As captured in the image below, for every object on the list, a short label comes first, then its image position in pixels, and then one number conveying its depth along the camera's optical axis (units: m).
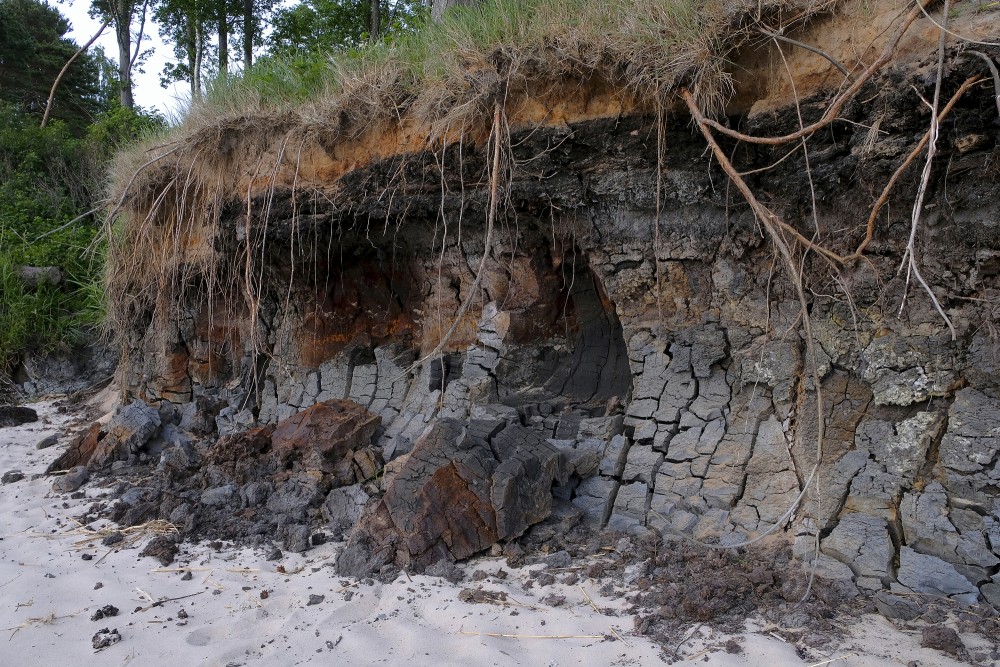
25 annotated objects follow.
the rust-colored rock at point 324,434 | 3.77
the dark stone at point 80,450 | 4.46
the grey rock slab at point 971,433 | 2.34
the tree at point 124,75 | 10.95
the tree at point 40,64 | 10.09
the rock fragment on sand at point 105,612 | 2.57
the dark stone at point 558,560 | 2.76
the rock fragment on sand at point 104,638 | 2.37
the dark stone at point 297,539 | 3.12
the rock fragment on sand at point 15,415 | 5.82
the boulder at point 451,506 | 2.84
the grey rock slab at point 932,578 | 2.30
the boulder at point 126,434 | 4.52
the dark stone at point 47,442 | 5.23
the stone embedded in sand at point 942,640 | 2.04
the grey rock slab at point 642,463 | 3.08
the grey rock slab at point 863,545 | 2.45
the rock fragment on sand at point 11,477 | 4.30
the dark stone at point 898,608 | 2.26
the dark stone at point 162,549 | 3.07
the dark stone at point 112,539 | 3.28
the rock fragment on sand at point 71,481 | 4.12
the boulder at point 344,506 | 3.34
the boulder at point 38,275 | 7.54
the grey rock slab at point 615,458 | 3.16
